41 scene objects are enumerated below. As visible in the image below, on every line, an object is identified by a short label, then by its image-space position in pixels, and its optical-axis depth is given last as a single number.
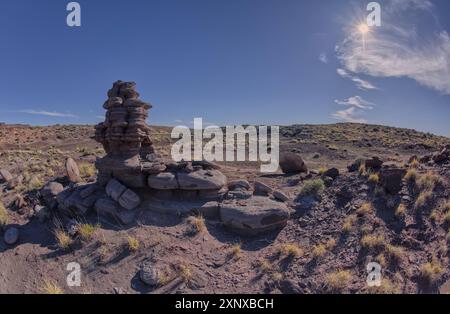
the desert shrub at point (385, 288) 6.49
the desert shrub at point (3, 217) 9.98
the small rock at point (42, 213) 10.57
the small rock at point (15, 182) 14.29
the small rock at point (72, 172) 13.39
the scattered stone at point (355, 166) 12.36
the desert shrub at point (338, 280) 6.82
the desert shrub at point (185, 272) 7.26
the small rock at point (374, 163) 11.78
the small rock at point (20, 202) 11.58
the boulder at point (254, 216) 9.33
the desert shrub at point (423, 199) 9.30
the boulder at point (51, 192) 11.40
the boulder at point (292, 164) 14.48
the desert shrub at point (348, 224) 8.80
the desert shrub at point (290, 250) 8.13
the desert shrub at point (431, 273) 6.84
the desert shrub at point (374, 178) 10.63
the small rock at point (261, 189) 10.96
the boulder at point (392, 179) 10.05
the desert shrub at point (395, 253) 7.54
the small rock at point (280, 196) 10.62
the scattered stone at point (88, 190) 10.89
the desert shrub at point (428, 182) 9.89
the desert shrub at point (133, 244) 8.22
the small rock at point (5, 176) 15.45
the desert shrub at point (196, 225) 9.14
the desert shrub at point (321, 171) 13.03
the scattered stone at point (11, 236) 9.21
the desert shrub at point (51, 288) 6.67
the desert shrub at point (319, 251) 7.99
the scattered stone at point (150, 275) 7.14
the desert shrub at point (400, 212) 9.08
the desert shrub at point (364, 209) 9.37
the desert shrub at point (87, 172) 14.63
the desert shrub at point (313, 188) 10.96
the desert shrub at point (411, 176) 10.38
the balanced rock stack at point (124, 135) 10.80
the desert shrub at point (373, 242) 7.94
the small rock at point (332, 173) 12.05
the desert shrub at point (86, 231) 8.79
